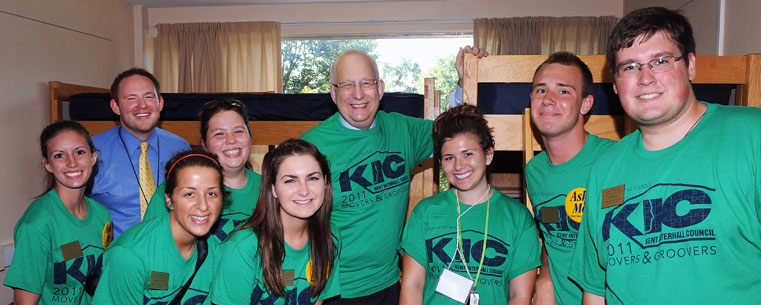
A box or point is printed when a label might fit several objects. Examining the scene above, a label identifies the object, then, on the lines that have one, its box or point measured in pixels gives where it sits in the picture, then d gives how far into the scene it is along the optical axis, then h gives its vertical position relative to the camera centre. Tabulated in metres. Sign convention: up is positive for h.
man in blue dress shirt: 2.47 -0.10
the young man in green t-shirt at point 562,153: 1.84 -0.08
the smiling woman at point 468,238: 1.90 -0.41
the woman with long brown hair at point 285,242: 1.78 -0.42
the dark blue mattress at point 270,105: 3.47 +0.19
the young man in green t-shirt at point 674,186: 1.17 -0.13
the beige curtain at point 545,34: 6.17 +1.27
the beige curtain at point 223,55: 6.72 +1.05
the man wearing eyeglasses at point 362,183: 2.12 -0.22
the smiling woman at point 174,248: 1.81 -0.44
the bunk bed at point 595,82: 2.16 +0.23
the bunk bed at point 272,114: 3.33 +0.13
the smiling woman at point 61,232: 2.05 -0.44
